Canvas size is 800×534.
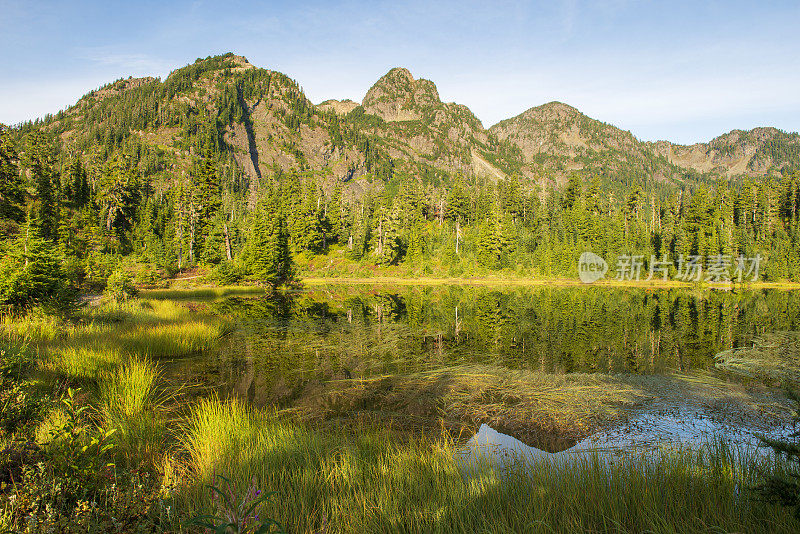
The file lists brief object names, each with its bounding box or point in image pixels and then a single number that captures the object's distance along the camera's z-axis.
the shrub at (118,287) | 23.61
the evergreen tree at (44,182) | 60.72
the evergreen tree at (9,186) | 52.44
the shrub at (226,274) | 49.38
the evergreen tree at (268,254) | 53.12
